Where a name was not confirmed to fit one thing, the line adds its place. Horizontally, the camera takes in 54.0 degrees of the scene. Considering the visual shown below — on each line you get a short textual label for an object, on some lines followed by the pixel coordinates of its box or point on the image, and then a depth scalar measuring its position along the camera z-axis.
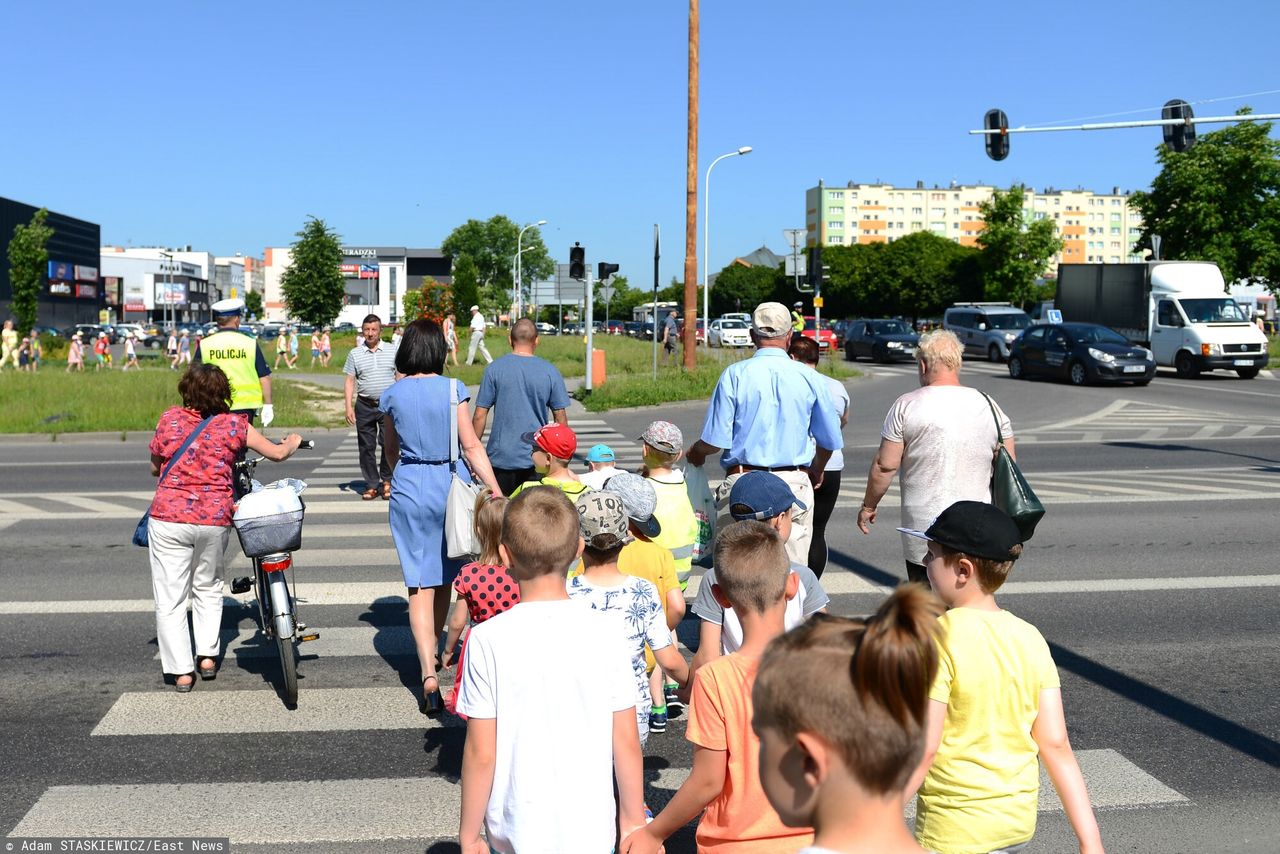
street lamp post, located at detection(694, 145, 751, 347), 46.09
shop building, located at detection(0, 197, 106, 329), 93.75
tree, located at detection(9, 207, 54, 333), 46.78
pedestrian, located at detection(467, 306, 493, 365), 35.19
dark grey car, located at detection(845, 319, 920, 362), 41.78
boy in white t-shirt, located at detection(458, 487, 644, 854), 2.99
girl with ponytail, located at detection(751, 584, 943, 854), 1.83
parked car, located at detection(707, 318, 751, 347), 56.50
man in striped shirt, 12.95
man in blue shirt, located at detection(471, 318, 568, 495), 7.45
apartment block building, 183.62
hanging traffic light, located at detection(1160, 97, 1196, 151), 22.81
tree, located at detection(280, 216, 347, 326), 54.06
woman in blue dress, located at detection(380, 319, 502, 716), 6.05
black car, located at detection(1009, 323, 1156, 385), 29.14
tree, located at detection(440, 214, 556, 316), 141.88
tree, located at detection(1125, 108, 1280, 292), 56.72
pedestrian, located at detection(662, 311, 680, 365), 43.66
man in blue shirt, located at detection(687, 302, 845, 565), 6.09
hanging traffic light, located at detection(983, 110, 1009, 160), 25.44
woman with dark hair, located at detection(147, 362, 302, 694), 6.14
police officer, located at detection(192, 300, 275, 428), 8.55
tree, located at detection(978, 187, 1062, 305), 72.38
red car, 42.78
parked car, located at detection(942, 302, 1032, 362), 40.22
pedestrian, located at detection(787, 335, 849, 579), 7.14
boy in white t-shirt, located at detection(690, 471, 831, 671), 3.85
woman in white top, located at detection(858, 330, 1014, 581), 5.36
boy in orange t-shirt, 2.83
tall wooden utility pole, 27.62
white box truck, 32.19
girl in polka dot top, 4.63
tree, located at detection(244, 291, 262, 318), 172.75
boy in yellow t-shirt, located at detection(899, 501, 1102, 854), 2.94
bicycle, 5.88
